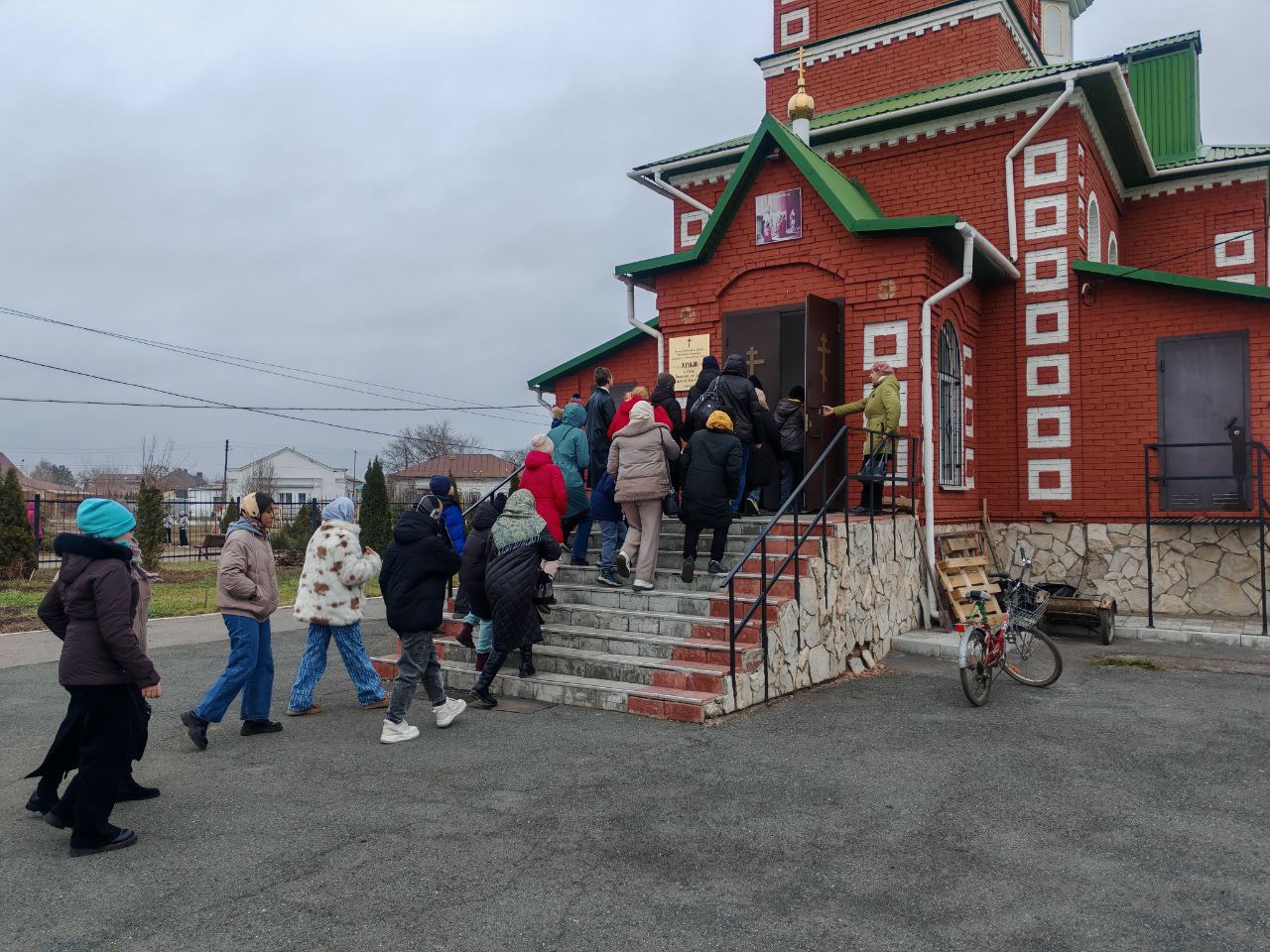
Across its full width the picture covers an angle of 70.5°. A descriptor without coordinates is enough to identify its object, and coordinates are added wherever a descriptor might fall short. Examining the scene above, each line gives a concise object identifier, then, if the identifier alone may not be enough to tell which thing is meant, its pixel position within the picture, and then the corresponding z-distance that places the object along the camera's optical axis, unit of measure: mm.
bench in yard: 23703
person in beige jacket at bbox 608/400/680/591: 7723
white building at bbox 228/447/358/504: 88688
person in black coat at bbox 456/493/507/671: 6926
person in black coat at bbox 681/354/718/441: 9094
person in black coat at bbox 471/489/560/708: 6617
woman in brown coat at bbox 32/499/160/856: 4148
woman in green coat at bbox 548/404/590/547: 8711
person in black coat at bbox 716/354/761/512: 8664
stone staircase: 6680
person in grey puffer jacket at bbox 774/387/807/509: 9766
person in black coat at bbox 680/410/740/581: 7688
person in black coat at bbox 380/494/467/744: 5941
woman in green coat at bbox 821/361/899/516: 9398
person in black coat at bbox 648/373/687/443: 9172
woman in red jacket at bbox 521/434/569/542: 7477
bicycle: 6891
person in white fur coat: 6582
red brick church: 10562
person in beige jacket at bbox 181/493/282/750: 5910
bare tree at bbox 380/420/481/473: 72250
